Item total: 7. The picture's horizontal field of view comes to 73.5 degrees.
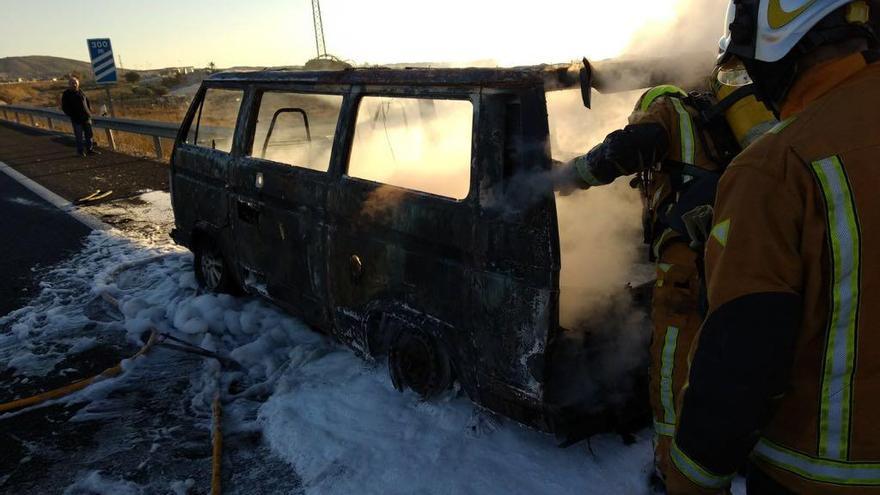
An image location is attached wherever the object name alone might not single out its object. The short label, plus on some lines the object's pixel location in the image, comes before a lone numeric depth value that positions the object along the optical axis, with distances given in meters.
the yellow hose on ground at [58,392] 3.50
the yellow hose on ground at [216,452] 2.79
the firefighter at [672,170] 2.22
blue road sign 16.61
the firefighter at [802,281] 1.18
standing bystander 13.57
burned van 2.51
